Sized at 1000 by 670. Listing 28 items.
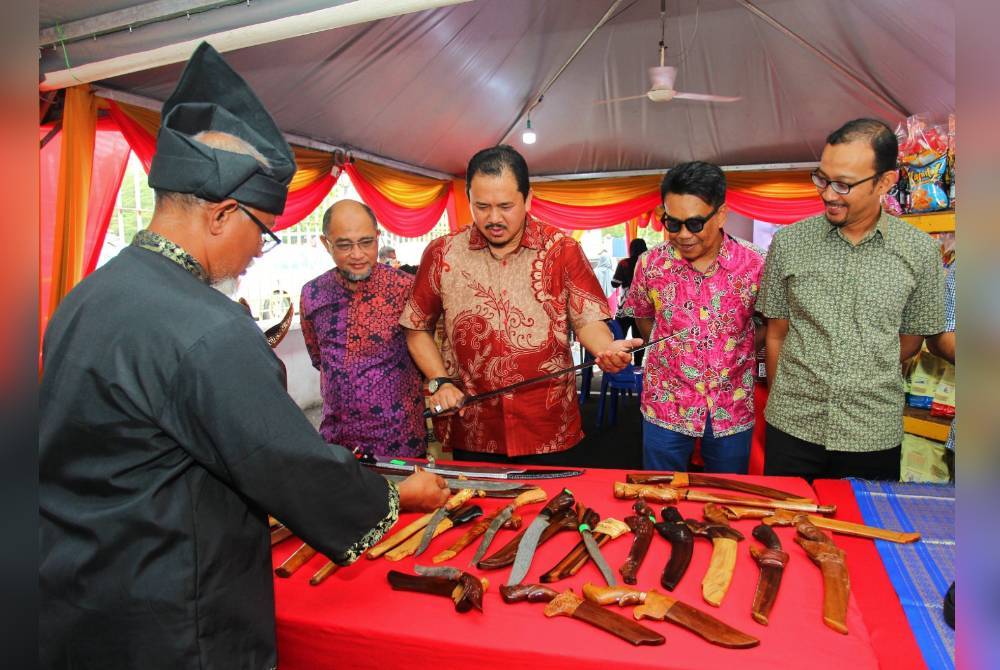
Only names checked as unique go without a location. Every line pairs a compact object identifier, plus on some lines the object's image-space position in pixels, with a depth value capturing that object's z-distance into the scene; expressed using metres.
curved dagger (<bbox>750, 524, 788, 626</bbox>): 1.08
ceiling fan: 4.77
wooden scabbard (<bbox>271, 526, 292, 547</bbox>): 1.48
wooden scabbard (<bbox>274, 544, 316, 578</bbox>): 1.32
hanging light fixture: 6.52
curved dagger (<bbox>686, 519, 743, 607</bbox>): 1.14
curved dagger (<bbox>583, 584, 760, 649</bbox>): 1.00
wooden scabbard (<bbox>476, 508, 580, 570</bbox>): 1.28
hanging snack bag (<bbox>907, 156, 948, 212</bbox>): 2.53
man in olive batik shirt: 1.80
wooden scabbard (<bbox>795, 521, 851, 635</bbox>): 1.05
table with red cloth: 0.99
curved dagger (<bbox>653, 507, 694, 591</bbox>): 1.20
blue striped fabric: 1.03
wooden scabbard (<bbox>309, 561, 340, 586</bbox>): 1.27
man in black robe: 0.92
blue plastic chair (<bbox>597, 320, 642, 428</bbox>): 5.48
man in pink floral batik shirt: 2.05
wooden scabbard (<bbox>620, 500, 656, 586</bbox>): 1.23
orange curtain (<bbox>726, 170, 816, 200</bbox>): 7.68
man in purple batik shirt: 2.24
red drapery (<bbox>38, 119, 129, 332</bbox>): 3.15
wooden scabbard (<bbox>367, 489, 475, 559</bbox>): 1.39
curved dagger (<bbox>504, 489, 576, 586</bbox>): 1.25
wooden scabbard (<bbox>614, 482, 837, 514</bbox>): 1.50
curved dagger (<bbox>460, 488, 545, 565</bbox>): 1.34
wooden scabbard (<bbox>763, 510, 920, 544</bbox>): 1.34
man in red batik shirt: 1.95
